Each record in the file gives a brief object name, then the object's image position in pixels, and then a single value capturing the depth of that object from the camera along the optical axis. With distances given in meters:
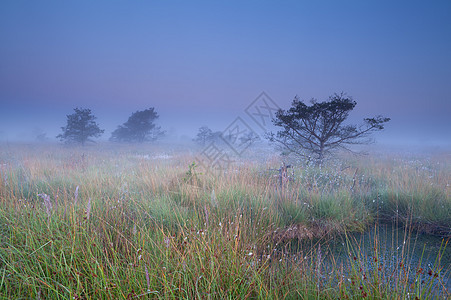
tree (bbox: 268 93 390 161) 9.89
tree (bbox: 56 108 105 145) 24.97
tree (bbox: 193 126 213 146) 33.59
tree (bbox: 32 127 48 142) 60.94
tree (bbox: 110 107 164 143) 32.81
